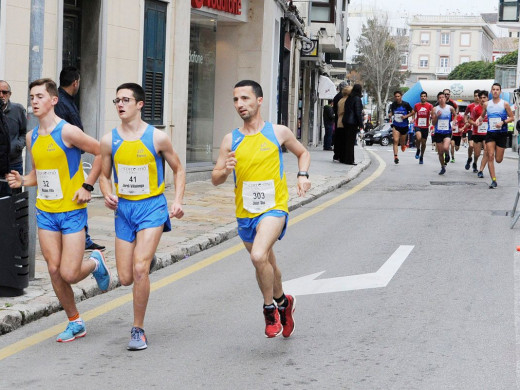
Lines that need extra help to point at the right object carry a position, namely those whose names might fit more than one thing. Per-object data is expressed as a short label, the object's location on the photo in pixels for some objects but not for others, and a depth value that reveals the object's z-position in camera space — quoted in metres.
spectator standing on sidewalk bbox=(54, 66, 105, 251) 9.52
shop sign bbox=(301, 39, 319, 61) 37.12
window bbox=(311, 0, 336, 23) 39.84
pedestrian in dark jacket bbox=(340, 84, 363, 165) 24.34
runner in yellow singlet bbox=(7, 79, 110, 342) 6.70
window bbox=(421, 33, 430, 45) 144.75
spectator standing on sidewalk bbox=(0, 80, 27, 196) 10.01
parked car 56.09
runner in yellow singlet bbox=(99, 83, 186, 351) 6.47
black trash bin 7.61
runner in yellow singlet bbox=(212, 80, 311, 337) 6.51
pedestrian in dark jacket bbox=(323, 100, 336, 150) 33.53
